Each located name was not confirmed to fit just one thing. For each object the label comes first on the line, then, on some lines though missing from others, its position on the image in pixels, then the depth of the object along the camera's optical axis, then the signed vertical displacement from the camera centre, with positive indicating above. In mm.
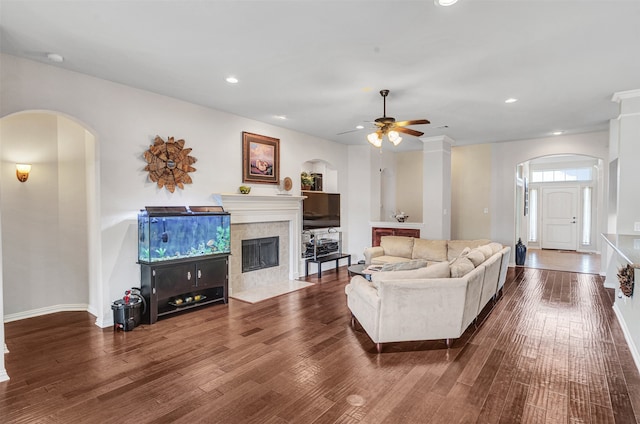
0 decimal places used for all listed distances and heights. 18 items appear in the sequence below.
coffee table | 4708 -969
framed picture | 5558 +815
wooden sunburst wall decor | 4340 +577
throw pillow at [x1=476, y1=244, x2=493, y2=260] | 4532 -644
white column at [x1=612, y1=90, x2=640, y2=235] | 4410 +582
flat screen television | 6887 -98
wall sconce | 4090 +433
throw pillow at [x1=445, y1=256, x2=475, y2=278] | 3514 -675
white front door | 10078 -390
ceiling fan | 3986 +946
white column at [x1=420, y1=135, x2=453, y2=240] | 7102 +411
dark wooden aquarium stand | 4051 -1027
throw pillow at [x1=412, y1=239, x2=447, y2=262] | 6047 -825
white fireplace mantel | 5250 -86
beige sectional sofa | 3203 -951
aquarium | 4047 -349
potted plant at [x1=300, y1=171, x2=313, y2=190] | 7035 +525
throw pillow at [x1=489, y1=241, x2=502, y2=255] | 4952 -657
